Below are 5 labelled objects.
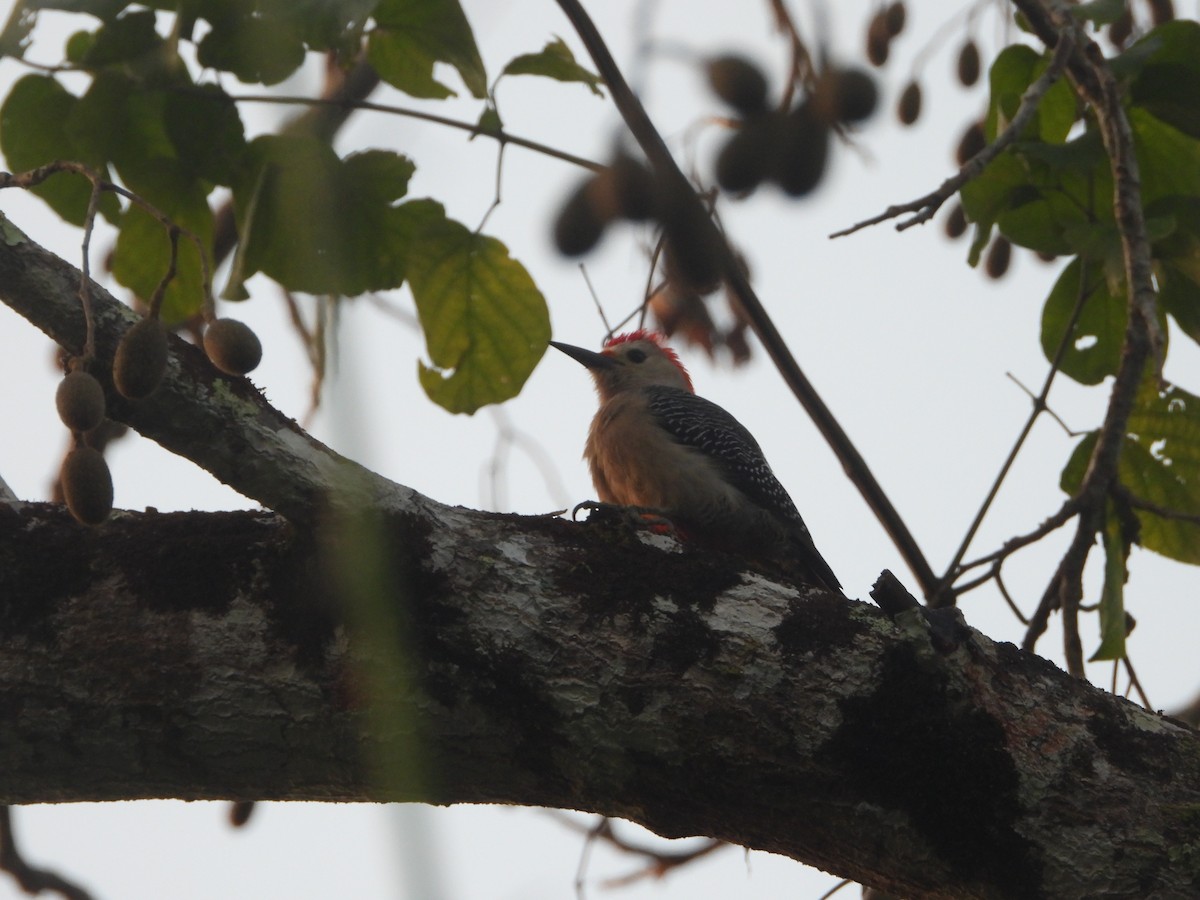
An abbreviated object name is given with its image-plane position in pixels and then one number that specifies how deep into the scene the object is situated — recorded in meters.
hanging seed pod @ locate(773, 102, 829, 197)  8.00
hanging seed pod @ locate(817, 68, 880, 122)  8.52
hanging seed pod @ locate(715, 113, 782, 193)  8.16
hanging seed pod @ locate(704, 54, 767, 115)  8.20
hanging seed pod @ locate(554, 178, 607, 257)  8.13
